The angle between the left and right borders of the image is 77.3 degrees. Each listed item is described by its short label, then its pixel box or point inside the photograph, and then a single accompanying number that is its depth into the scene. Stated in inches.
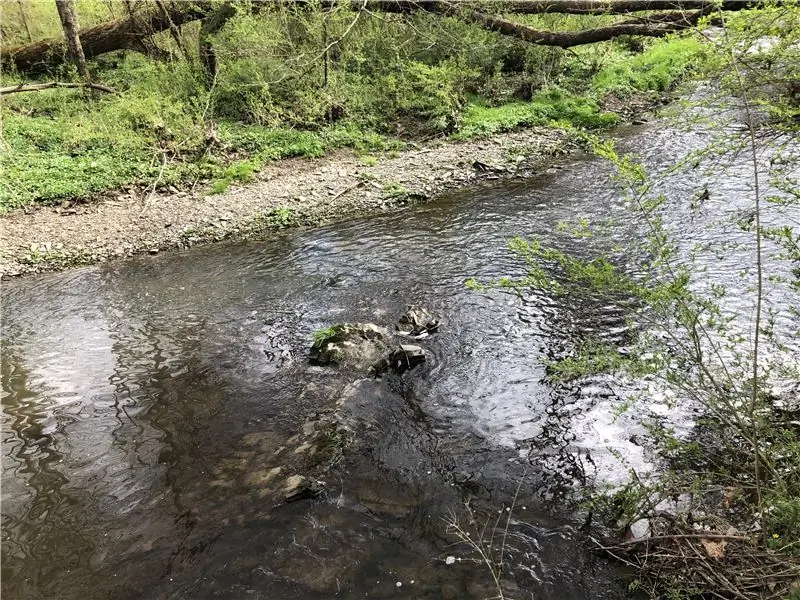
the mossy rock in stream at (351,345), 260.2
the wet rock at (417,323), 282.4
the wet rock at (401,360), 253.6
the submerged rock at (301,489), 184.9
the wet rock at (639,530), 159.9
